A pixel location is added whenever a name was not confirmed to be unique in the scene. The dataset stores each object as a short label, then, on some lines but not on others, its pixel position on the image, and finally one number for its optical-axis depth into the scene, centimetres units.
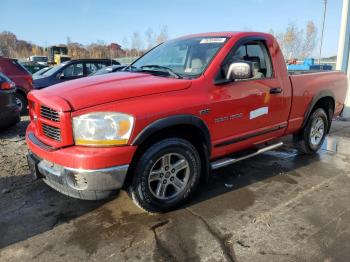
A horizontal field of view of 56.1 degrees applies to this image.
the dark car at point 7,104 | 609
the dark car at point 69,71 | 1006
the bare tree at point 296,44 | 3652
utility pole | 3120
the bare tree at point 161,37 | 3803
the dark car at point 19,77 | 870
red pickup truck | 284
